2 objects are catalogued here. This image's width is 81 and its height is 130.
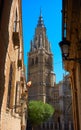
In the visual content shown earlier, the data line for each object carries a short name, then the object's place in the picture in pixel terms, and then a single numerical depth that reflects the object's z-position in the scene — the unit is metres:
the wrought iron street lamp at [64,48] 7.14
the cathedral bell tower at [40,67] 69.99
